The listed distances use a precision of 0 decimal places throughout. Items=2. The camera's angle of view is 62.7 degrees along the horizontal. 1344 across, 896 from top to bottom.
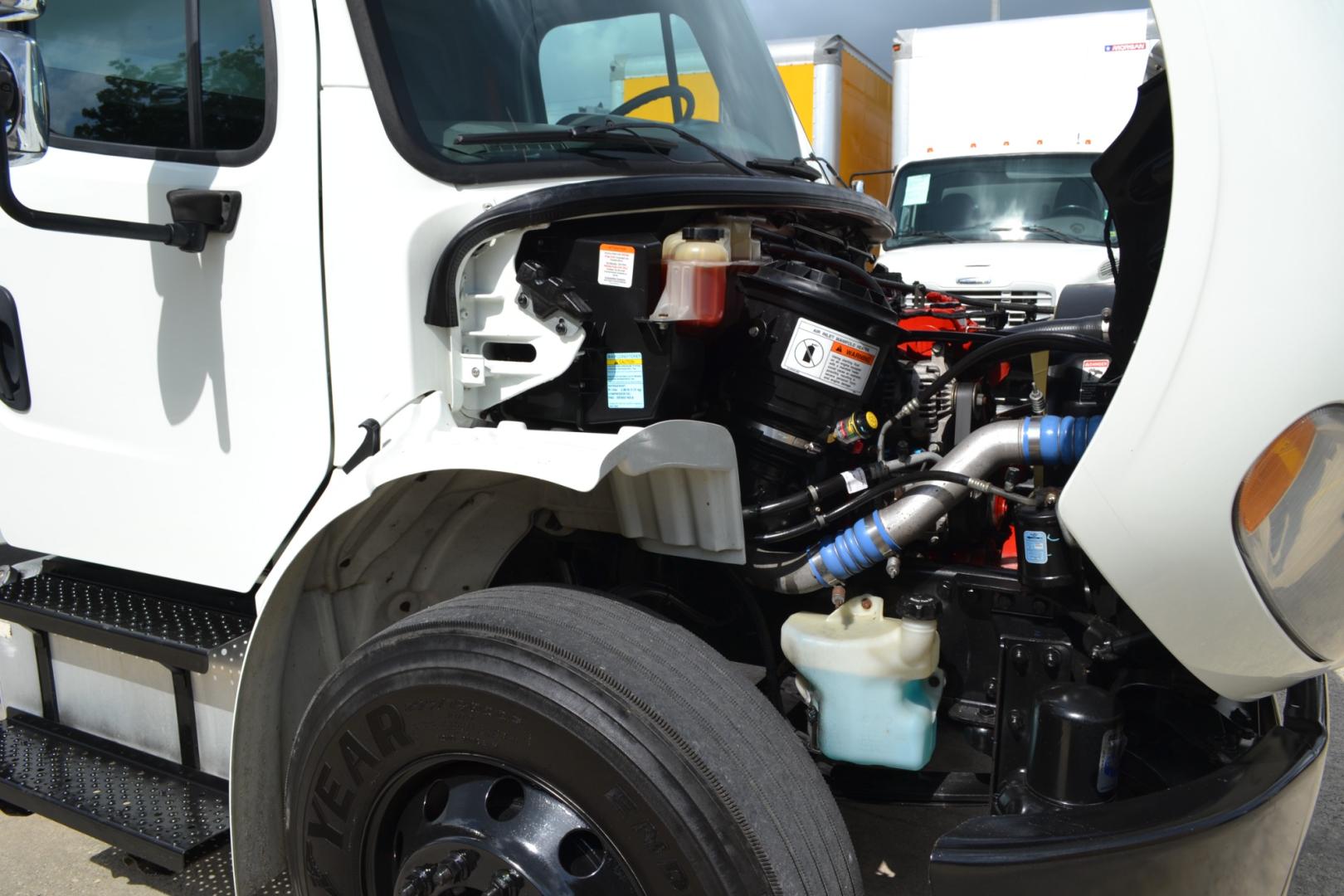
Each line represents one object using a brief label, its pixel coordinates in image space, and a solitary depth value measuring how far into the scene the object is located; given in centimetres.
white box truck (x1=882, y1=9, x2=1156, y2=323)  855
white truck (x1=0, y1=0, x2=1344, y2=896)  154
